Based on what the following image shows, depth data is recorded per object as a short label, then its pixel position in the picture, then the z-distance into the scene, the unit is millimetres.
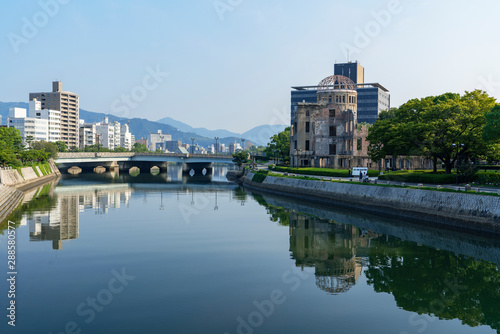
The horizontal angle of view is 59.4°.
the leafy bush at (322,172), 80375
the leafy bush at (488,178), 53500
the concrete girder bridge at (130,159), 143225
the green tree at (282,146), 138500
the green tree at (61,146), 184525
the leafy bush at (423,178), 58188
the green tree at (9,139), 96325
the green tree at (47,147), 133812
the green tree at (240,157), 142775
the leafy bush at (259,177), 99375
